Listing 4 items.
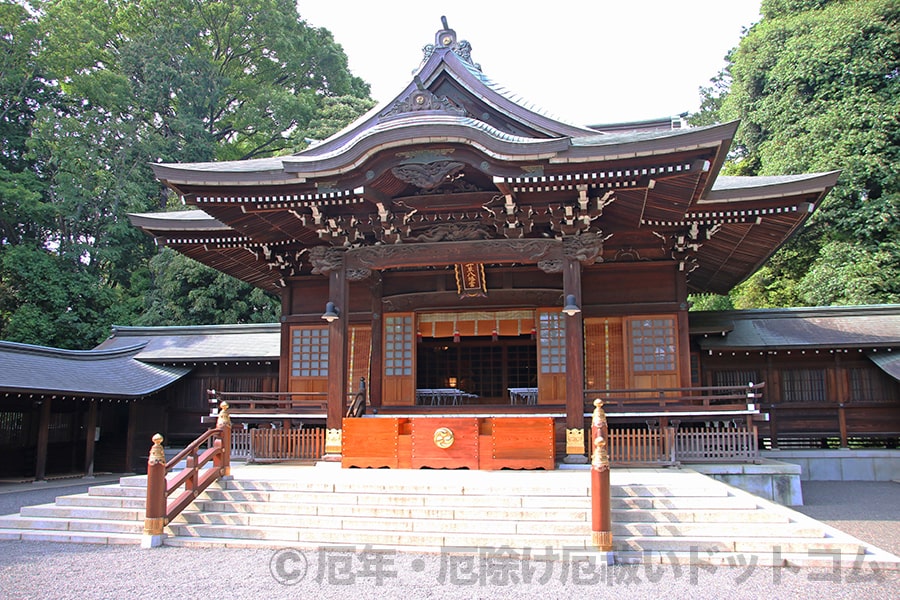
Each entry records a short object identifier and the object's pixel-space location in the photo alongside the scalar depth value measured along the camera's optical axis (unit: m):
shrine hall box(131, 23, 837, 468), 10.69
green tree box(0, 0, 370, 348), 26.92
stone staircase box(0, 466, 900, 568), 7.53
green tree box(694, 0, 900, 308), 23.61
